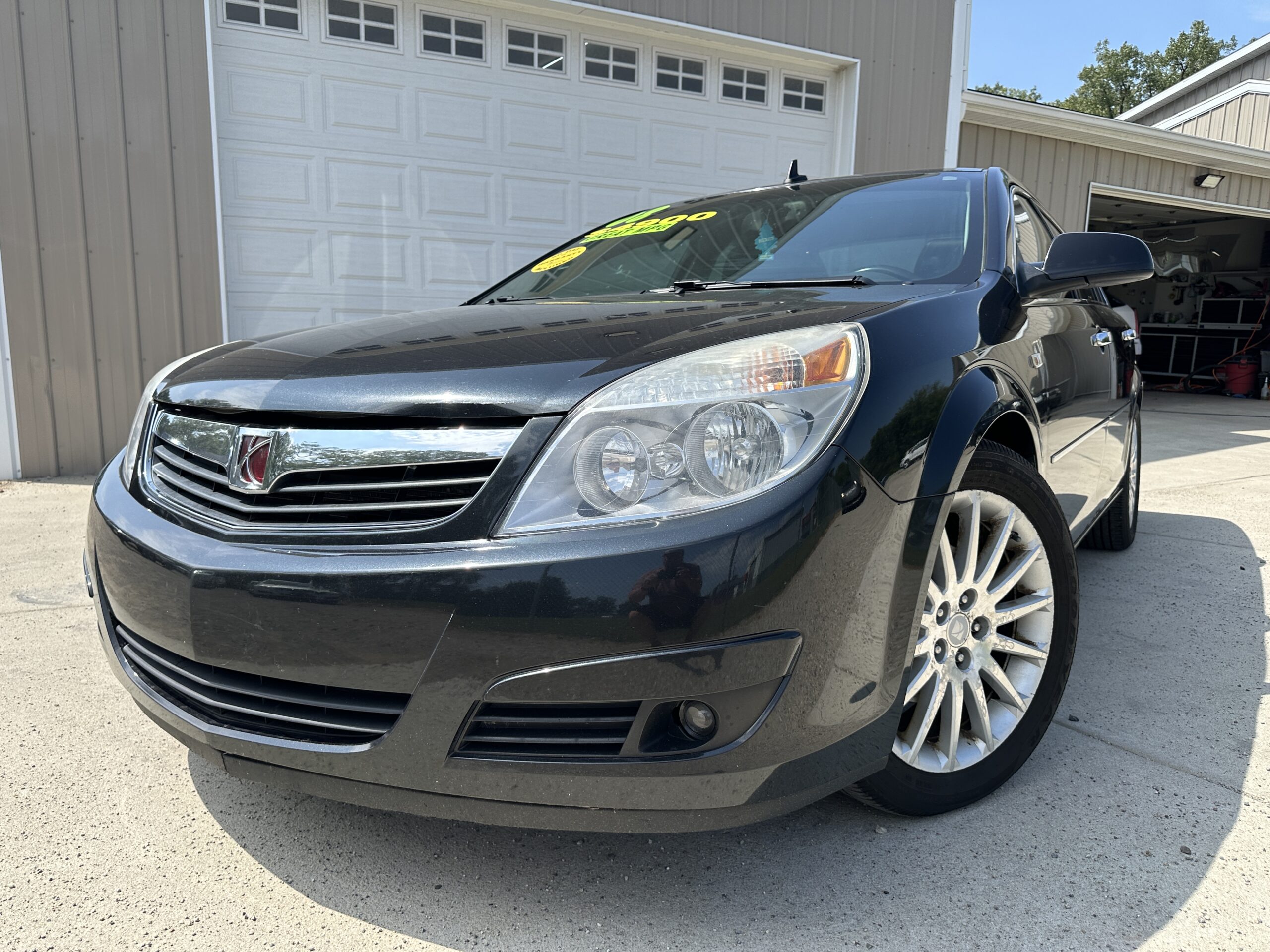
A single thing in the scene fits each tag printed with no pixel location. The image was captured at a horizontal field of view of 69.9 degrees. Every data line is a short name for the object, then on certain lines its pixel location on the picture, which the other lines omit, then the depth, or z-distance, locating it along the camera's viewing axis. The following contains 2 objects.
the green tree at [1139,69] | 42.22
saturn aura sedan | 1.29
